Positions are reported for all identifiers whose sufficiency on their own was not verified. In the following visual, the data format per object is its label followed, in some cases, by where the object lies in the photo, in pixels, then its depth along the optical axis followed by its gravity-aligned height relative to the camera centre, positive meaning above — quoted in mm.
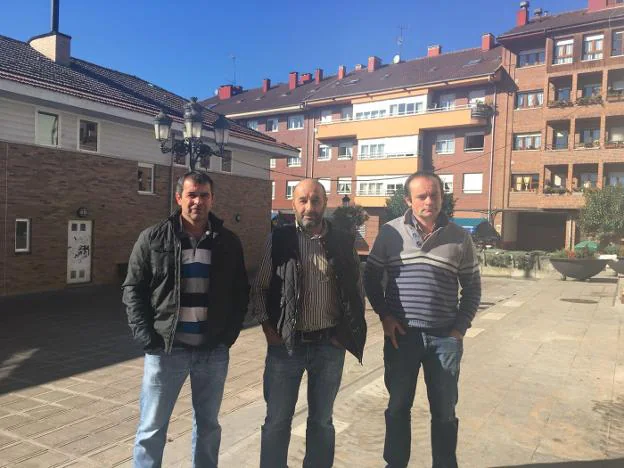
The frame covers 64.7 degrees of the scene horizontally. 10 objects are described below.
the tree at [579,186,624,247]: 25109 +1045
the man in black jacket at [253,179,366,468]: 2768 -538
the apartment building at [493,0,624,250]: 29969 +7104
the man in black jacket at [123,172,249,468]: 2670 -511
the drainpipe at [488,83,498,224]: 33625 +5313
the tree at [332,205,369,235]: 25572 +653
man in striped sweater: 2898 -479
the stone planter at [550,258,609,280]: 17073 -1200
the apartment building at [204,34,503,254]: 34312 +7572
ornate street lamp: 10523 +1860
